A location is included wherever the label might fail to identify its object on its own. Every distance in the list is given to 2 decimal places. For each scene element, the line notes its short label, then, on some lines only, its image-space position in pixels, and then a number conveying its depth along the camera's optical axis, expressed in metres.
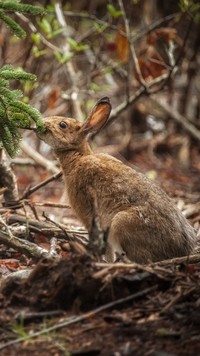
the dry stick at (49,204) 13.76
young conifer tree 10.18
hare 11.32
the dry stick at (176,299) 8.23
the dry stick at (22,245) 11.49
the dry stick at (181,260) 10.17
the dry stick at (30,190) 14.26
